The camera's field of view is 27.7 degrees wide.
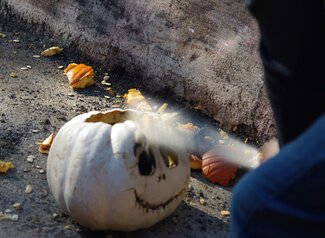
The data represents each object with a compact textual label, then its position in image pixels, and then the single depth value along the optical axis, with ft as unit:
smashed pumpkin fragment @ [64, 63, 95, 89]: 13.97
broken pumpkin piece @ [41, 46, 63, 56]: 15.20
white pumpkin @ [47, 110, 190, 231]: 9.03
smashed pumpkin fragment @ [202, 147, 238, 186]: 11.25
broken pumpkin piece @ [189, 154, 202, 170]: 11.56
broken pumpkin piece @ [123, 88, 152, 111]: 13.34
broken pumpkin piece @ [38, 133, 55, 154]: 11.55
